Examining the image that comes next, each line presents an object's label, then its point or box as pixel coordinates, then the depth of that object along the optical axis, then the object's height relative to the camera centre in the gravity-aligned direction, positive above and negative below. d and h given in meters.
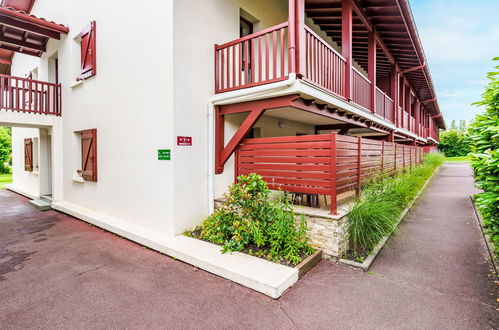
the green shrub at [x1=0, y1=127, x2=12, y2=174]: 20.50 +0.66
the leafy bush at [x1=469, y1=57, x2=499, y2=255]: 2.84 +0.05
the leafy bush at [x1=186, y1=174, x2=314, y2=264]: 3.99 -1.17
